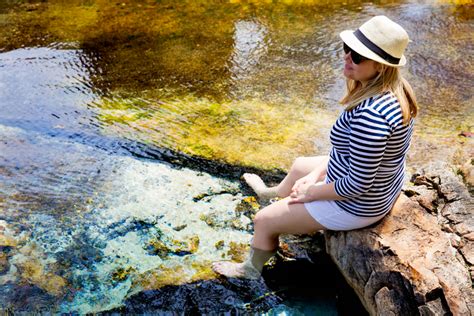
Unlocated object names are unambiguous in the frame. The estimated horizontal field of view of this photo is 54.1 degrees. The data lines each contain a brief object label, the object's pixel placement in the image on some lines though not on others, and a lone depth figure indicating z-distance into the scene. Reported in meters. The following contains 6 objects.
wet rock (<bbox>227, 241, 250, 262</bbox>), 3.46
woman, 2.55
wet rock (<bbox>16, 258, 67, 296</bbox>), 3.18
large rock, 2.50
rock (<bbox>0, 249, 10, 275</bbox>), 3.30
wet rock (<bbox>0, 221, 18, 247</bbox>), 3.52
